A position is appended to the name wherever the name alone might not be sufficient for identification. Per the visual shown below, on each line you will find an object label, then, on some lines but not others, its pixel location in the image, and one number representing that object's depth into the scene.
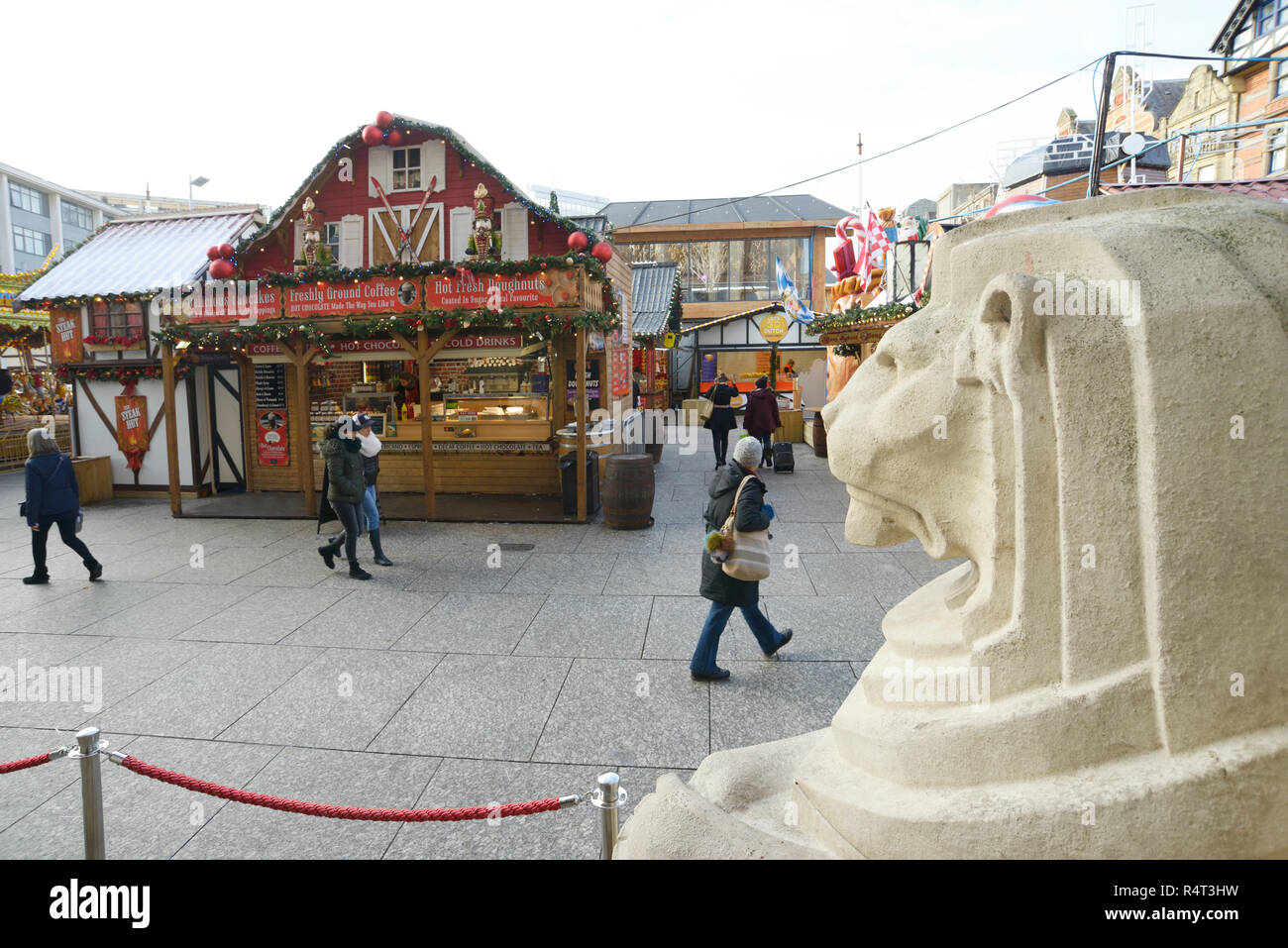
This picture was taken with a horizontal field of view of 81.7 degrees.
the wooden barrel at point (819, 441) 17.12
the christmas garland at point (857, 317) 11.50
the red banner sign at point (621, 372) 14.86
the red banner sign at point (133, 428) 13.66
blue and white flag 19.14
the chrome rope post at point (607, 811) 2.59
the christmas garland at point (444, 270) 10.27
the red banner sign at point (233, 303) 11.41
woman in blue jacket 8.08
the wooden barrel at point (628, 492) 10.32
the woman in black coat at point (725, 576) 5.35
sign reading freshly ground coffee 10.84
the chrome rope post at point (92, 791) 3.05
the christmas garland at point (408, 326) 10.43
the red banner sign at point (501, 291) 10.36
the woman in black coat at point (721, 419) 14.91
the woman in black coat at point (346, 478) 8.20
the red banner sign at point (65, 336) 13.65
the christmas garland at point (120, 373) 13.38
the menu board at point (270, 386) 13.60
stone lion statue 1.82
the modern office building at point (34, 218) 41.12
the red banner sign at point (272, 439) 13.77
